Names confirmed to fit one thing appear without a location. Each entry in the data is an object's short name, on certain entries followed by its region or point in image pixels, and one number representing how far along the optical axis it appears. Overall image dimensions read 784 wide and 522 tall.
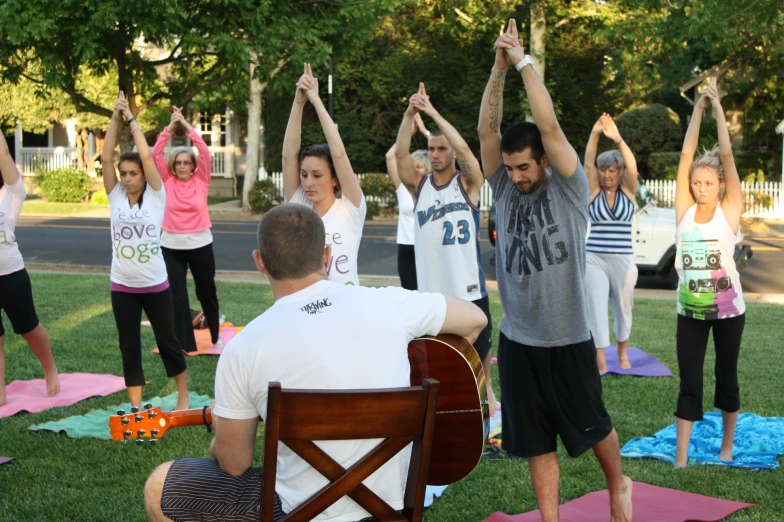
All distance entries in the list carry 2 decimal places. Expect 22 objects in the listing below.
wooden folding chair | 2.60
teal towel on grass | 5.88
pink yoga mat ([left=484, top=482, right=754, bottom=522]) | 4.45
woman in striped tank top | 7.58
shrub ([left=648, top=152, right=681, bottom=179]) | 27.94
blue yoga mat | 5.37
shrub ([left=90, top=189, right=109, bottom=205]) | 31.12
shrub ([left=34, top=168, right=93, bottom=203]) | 31.73
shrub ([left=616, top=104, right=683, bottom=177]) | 30.52
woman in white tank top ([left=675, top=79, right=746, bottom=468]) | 5.12
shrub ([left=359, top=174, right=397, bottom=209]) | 26.56
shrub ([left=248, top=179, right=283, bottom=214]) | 27.42
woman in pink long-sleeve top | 7.84
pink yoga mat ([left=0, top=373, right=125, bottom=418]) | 6.67
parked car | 12.99
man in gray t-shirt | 3.99
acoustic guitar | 3.21
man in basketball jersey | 5.87
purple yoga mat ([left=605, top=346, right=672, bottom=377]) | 7.74
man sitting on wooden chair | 2.78
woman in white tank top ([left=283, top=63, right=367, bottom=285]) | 5.30
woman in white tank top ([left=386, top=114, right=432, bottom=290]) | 8.07
